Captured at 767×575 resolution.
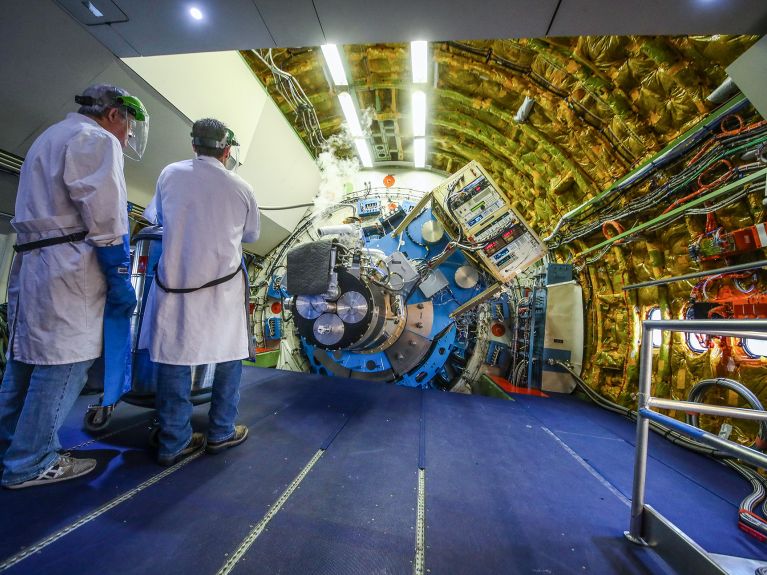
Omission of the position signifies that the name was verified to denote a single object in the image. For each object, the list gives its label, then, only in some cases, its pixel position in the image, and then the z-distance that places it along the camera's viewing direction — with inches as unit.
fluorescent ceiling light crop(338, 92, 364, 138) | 207.5
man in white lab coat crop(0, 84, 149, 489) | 57.2
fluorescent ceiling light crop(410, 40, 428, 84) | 167.9
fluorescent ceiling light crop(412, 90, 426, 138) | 211.8
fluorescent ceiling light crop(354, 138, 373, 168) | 252.1
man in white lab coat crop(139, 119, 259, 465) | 69.4
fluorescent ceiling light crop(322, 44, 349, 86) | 169.3
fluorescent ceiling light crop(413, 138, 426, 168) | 260.1
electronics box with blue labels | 154.6
